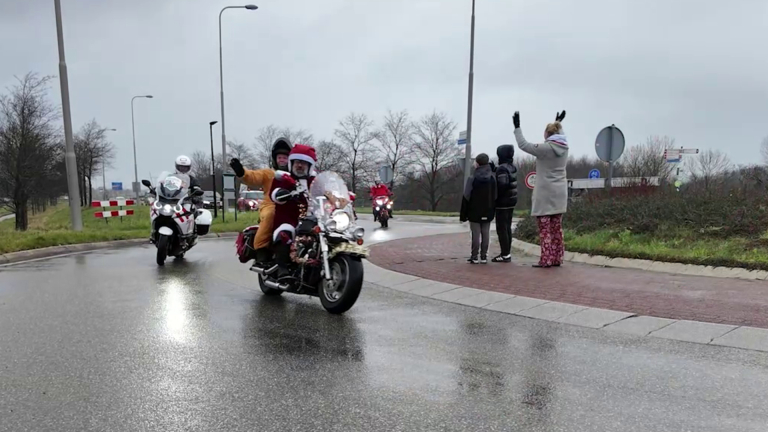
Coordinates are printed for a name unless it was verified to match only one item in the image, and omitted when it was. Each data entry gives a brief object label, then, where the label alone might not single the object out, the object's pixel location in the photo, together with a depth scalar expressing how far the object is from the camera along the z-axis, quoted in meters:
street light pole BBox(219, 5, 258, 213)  29.36
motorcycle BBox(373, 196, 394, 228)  18.72
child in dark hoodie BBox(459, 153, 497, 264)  9.01
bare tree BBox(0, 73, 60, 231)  27.09
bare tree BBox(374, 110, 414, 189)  52.12
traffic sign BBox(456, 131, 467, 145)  22.52
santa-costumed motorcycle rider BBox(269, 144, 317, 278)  6.05
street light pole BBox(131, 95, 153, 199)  45.46
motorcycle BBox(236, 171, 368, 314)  5.46
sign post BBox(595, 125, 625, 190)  10.73
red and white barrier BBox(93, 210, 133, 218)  19.94
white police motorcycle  9.55
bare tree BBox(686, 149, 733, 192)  51.43
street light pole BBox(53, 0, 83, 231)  14.71
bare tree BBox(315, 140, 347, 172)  52.81
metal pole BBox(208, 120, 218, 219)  22.38
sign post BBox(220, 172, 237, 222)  19.72
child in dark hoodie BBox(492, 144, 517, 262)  9.30
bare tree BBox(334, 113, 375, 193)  52.75
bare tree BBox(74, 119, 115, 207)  46.69
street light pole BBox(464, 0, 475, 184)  23.19
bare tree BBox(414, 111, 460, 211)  50.81
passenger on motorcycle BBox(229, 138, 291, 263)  6.45
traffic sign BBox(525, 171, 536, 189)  17.15
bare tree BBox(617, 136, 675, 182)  42.38
